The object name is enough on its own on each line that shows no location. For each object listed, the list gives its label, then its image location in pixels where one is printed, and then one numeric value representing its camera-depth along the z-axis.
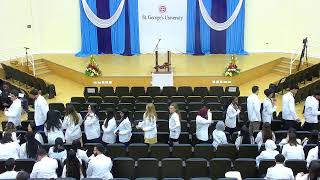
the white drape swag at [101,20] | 21.66
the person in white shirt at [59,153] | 9.05
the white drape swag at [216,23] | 21.45
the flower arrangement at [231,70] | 18.17
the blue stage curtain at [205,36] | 21.77
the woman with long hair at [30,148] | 9.53
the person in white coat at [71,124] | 10.53
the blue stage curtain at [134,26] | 21.72
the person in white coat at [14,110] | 12.11
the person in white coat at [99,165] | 8.56
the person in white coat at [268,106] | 11.55
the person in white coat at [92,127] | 10.84
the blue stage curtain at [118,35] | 21.92
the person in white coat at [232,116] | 11.48
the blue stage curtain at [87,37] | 21.88
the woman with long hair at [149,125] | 10.57
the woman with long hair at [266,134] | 9.48
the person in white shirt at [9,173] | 8.16
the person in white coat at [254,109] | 11.62
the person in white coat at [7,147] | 9.42
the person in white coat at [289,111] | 11.80
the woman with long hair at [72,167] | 8.36
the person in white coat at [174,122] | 10.62
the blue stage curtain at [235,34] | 21.48
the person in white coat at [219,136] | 10.18
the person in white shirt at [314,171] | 7.24
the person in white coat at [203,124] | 10.62
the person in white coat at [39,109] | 11.77
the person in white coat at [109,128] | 10.48
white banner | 21.72
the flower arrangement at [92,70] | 18.44
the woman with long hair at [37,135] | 10.11
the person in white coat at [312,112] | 11.84
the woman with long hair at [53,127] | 10.20
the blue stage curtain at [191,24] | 21.59
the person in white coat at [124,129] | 10.57
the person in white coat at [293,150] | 9.16
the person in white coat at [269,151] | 9.13
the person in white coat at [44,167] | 8.34
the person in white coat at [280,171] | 8.01
